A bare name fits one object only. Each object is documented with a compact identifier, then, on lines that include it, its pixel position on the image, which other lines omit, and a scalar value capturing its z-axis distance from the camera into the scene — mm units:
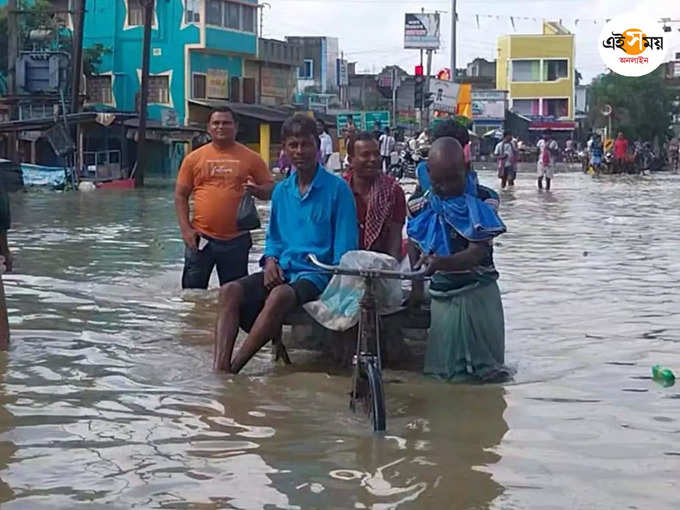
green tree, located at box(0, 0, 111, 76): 43250
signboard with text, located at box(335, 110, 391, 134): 45781
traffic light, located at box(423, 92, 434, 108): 41438
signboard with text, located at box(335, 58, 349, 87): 77062
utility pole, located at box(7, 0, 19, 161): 33531
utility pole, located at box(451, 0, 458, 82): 59062
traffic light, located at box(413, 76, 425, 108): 40656
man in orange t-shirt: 8711
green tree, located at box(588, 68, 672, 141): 69250
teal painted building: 48688
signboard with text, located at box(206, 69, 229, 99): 49906
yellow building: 82375
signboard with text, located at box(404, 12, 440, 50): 77188
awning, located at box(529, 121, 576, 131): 77500
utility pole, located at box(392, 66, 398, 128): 41219
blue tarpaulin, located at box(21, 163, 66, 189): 31938
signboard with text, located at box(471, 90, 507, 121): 76250
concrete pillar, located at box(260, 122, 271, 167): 46719
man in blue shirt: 6699
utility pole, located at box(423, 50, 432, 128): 43250
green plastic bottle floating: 7164
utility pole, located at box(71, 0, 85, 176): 33803
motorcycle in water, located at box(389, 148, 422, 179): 30972
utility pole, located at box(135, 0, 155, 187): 33969
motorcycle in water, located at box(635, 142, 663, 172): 47750
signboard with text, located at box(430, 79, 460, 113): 44934
